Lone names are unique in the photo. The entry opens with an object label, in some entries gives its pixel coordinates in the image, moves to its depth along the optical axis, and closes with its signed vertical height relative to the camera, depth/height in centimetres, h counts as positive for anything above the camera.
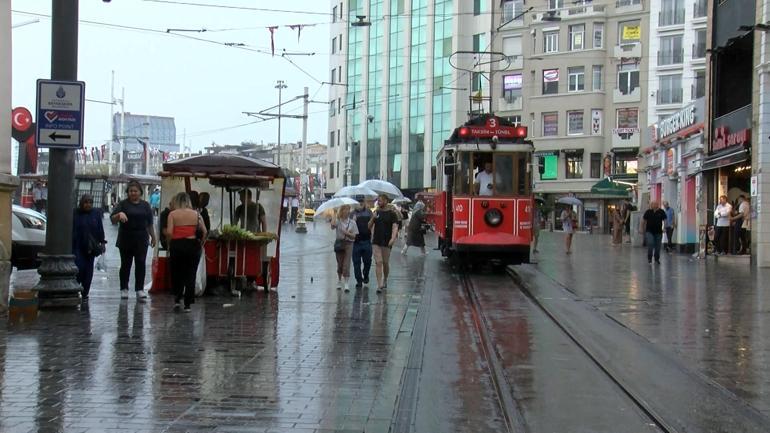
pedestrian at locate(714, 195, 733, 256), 2395 +13
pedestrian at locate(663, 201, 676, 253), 3032 +7
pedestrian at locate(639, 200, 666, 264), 2241 -6
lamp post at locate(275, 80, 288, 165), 6369 +1060
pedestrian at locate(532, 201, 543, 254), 2570 -34
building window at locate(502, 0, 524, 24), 6241 +1626
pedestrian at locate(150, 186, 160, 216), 3462 +90
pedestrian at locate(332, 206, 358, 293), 1509 -34
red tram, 1875 +78
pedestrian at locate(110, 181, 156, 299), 1241 -14
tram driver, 1898 +101
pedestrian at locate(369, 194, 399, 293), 1498 -18
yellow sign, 5712 +1324
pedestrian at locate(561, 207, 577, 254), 2745 +2
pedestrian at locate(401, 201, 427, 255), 2566 -14
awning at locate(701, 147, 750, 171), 2349 +207
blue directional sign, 1102 +140
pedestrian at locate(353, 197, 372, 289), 1511 -35
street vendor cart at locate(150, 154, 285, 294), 1354 -16
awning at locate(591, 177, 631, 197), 4609 +220
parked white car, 1705 -41
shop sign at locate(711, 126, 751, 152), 2345 +268
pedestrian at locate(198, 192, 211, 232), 1381 +26
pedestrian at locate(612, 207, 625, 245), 3603 -8
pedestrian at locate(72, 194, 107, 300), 1223 -28
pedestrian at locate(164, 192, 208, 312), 1139 -37
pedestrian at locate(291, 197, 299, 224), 5753 +87
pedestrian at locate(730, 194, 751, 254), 2392 -15
